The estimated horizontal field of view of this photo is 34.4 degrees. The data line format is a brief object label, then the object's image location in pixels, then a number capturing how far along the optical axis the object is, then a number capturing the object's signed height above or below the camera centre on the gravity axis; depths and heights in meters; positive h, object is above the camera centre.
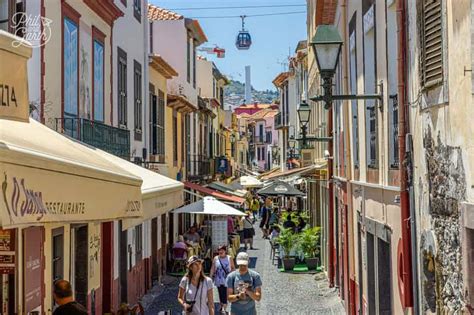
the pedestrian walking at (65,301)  7.84 -1.30
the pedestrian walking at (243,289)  10.38 -1.55
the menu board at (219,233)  21.98 -1.63
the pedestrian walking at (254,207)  45.26 -1.89
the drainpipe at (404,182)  7.84 -0.09
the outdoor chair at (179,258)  22.41 -2.39
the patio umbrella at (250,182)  41.90 -0.35
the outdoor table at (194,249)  22.88 -2.24
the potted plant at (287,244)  22.78 -2.06
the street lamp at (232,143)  63.18 +2.82
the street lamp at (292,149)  39.07 +1.42
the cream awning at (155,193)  9.75 -0.22
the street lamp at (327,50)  8.49 +1.39
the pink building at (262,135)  97.75 +5.29
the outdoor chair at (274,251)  25.41 -2.61
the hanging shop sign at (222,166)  42.11 +0.58
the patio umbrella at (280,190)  28.25 -0.54
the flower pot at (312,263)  23.09 -2.66
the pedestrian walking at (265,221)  35.67 -2.20
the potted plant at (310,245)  22.77 -2.11
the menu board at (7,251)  9.03 -0.85
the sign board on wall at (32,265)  9.59 -1.12
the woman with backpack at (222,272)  14.85 -1.87
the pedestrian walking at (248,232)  29.29 -2.16
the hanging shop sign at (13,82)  4.74 +0.62
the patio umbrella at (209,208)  19.84 -0.83
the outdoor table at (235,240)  26.19 -2.28
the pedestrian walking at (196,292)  10.48 -1.58
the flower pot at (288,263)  22.88 -2.63
